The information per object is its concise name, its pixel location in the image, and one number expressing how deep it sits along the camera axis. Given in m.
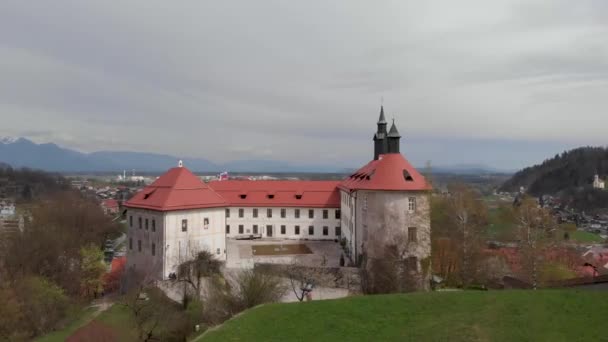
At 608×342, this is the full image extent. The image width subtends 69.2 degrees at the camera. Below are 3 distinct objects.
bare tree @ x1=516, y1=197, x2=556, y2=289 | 28.00
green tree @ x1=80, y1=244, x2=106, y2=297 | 38.34
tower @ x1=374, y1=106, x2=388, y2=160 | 47.59
